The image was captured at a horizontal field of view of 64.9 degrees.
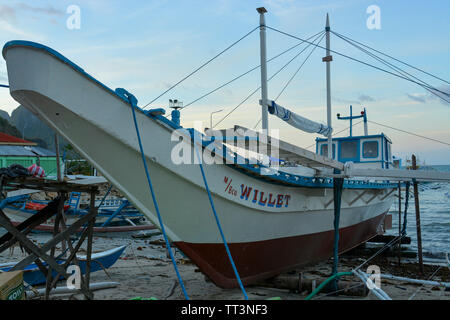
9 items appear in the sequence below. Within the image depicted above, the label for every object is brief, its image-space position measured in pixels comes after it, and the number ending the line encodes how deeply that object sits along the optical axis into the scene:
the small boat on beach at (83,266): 7.45
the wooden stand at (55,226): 5.10
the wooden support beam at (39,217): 5.79
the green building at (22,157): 27.98
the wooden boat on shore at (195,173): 4.51
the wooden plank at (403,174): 7.02
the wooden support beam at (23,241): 5.02
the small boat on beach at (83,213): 18.11
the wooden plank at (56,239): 5.19
